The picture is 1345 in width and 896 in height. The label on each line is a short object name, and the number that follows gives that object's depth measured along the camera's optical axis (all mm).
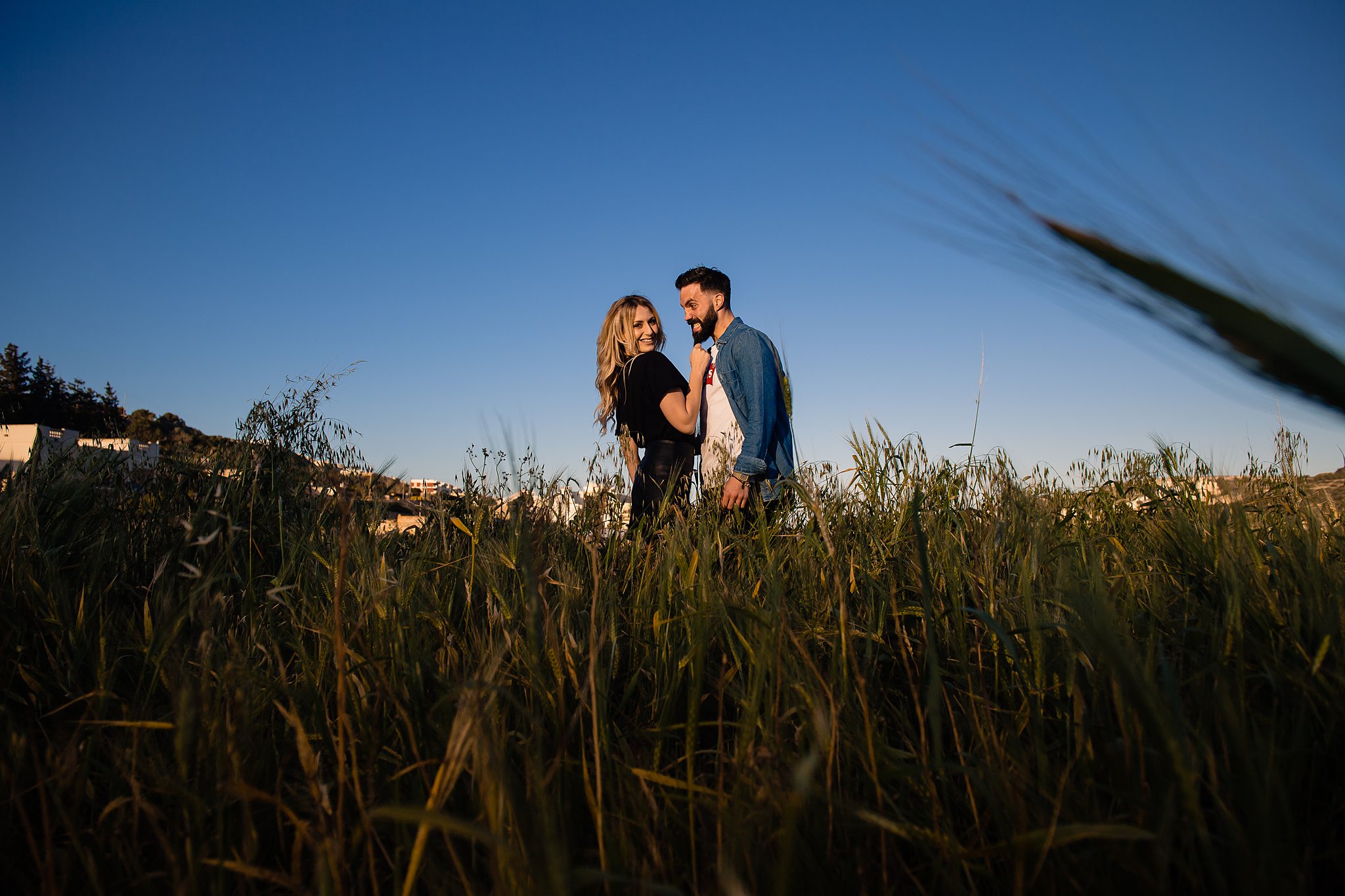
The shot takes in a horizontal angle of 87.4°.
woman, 4066
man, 3601
